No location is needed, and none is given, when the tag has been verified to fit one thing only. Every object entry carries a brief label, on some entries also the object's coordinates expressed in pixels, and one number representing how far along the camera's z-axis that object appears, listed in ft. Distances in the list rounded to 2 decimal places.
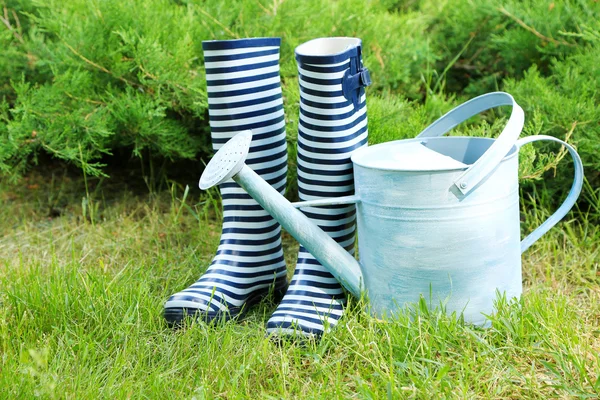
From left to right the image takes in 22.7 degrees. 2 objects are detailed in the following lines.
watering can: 5.75
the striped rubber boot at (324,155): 5.98
